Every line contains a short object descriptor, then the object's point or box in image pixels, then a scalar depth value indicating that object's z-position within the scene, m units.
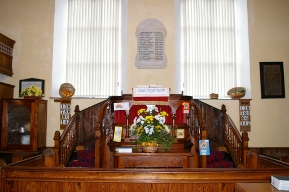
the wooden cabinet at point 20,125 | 6.87
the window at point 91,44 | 8.45
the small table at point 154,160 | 4.70
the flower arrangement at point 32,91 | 7.12
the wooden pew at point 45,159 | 3.62
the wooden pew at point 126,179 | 2.84
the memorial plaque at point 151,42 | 8.14
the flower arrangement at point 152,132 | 4.71
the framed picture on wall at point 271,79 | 7.93
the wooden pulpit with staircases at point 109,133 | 5.65
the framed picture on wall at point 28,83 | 7.84
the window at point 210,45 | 8.46
